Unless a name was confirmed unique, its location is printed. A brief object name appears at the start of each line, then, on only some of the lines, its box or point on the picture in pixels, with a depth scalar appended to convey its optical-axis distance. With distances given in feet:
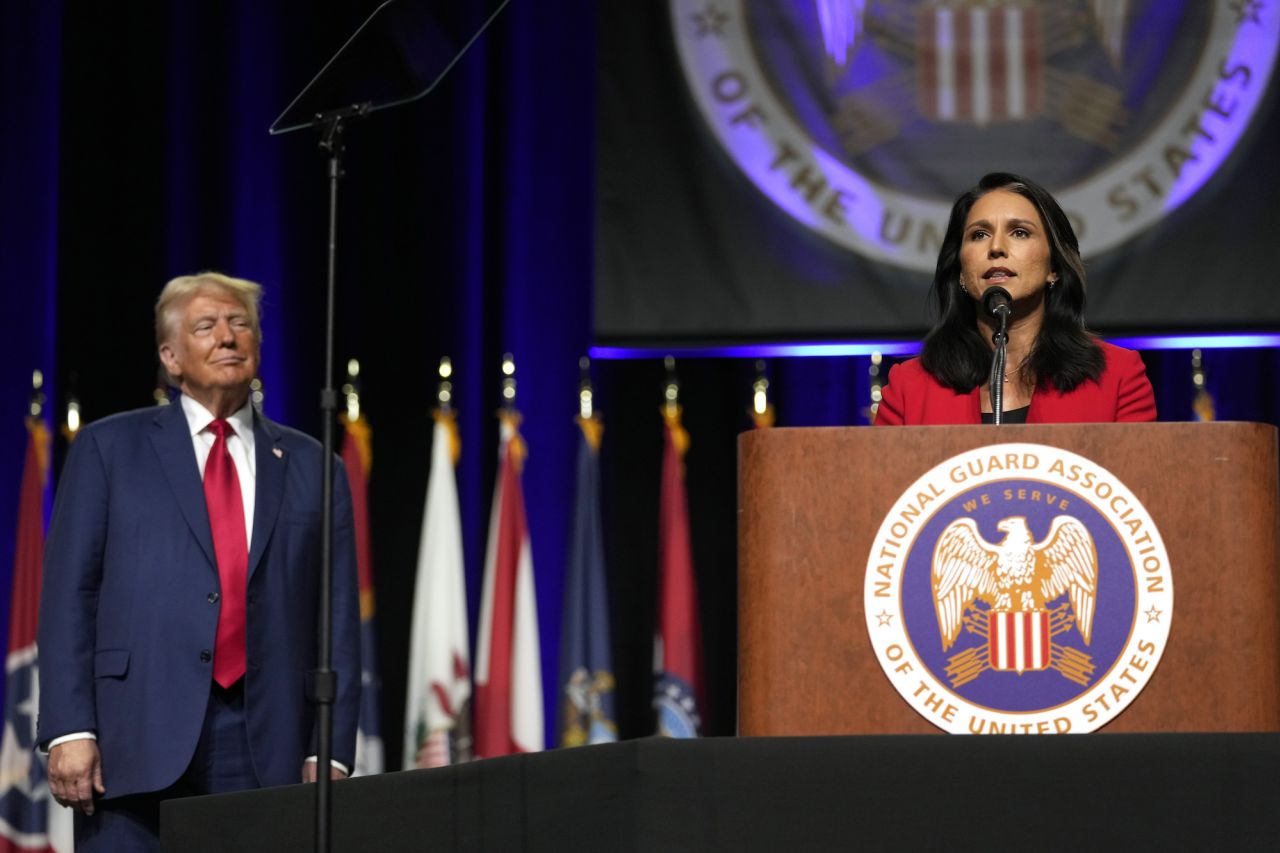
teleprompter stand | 14.44
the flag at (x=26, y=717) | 32.89
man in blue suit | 19.22
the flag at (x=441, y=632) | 33.91
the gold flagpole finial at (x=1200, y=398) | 33.63
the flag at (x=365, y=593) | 33.58
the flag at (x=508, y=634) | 34.17
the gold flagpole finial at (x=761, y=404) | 34.73
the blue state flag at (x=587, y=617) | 33.83
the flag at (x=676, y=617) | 33.65
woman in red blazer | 15.80
